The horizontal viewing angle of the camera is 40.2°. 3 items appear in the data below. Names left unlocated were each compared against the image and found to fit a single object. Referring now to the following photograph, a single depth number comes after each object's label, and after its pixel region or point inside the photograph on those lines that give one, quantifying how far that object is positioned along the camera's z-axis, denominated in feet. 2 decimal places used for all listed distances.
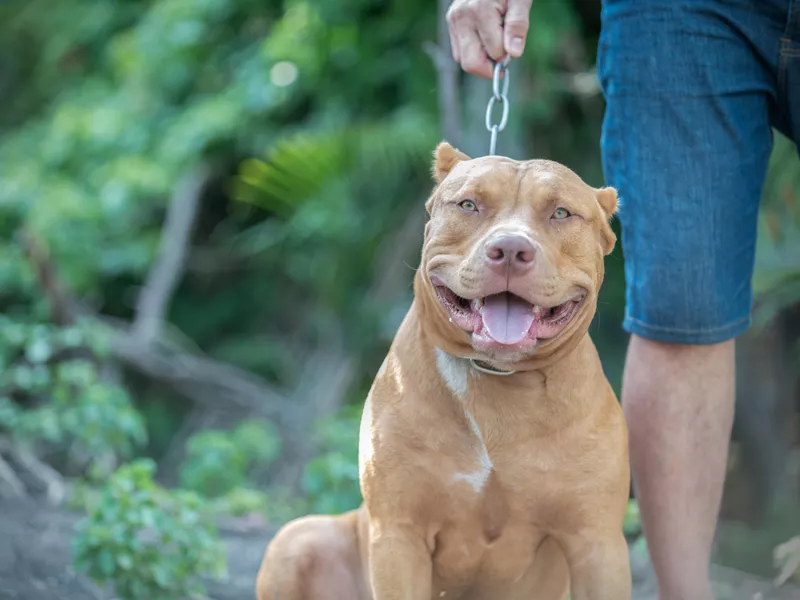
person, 8.68
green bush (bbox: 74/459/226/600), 10.96
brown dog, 7.55
